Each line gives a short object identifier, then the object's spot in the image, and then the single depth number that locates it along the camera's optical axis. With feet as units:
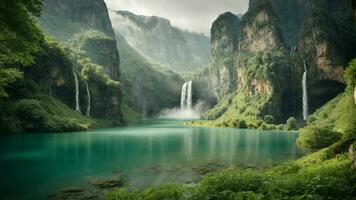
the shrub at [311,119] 352.28
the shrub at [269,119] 400.59
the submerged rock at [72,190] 70.51
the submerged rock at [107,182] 76.18
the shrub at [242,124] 385.09
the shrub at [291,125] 330.34
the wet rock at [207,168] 96.51
